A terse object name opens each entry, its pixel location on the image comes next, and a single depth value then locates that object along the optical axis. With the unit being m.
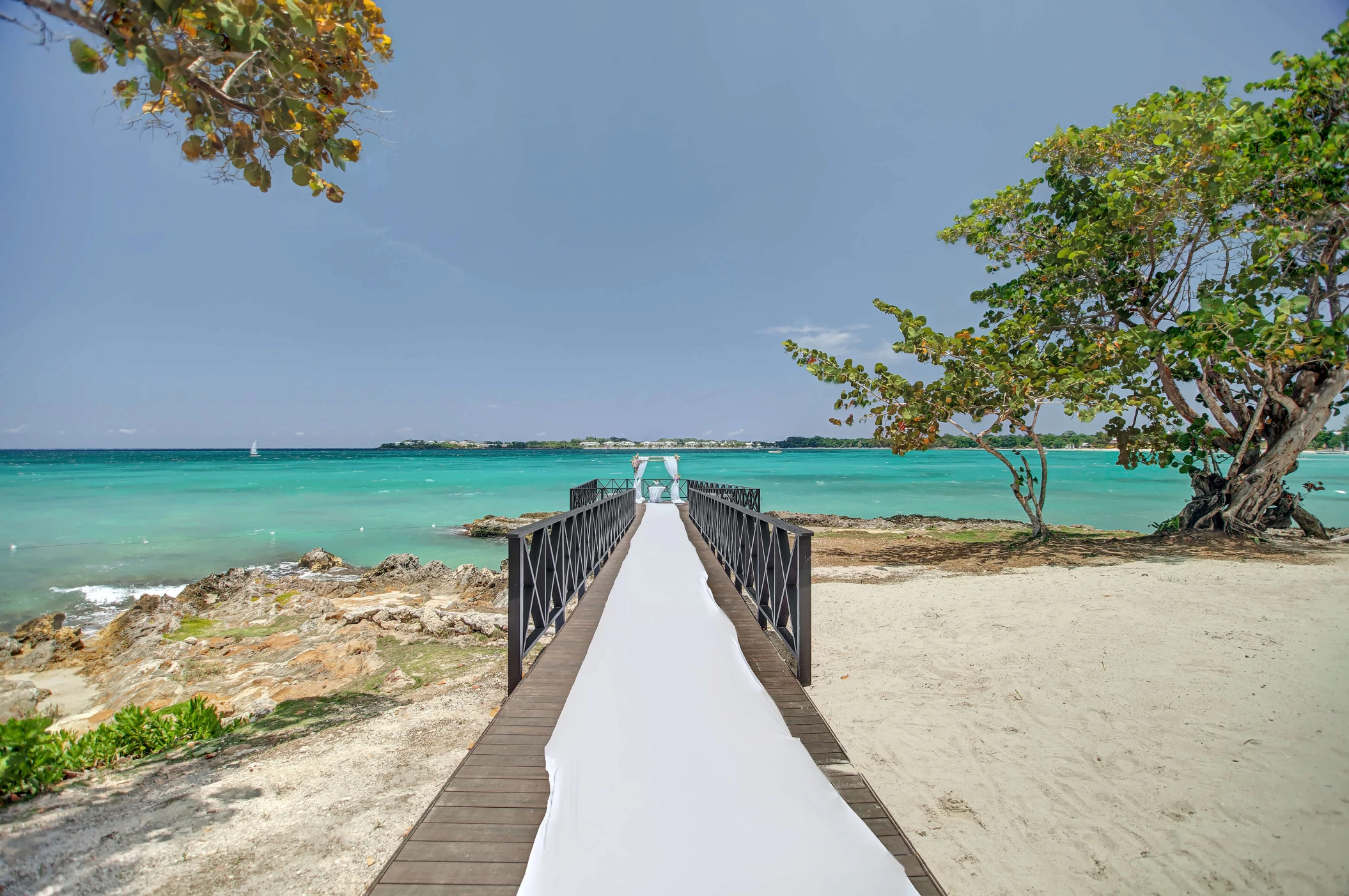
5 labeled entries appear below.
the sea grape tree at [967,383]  11.36
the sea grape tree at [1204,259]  8.88
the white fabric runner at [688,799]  2.08
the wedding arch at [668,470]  20.31
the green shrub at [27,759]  3.57
